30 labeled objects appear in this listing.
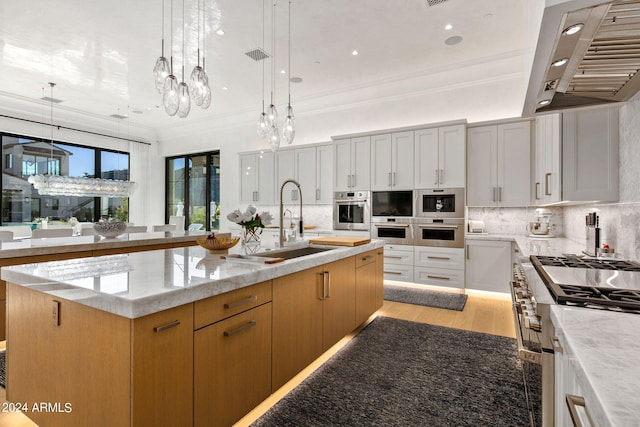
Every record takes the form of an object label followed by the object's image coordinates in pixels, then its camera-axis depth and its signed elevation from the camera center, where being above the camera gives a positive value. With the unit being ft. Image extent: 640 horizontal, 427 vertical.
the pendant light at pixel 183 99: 9.25 +3.35
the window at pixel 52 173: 20.93 +2.86
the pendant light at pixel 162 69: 8.84 +3.99
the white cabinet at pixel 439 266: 14.49 -2.49
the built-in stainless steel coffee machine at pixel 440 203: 14.57 +0.49
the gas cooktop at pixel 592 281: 3.44 -0.95
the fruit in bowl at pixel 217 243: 6.95 -0.67
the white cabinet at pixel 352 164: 17.06 +2.68
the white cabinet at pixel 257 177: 21.21 +2.43
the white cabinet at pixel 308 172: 19.02 +2.56
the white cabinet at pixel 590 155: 7.26 +1.39
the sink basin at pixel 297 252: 8.50 -1.11
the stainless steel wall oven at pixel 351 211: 16.98 +0.11
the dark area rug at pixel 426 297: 13.28 -3.77
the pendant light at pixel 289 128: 11.63 +3.11
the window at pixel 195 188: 26.27 +2.10
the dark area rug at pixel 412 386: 6.00 -3.84
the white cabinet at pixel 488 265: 13.61 -2.25
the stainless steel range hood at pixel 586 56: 3.31 +2.15
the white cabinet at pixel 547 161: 8.30 +1.66
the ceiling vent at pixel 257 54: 14.24 +7.28
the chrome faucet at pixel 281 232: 8.35 -0.50
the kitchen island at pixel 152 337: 3.74 -1.76
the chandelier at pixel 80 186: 15.98 +1.46
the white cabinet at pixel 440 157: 14.65 +2.64
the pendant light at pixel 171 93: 8.96 +3.39
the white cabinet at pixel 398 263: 15.69 -2.49
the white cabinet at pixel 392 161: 15.85 +2.65
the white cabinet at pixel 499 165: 13.84 +2.18
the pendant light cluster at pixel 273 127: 11.46 +3.15
